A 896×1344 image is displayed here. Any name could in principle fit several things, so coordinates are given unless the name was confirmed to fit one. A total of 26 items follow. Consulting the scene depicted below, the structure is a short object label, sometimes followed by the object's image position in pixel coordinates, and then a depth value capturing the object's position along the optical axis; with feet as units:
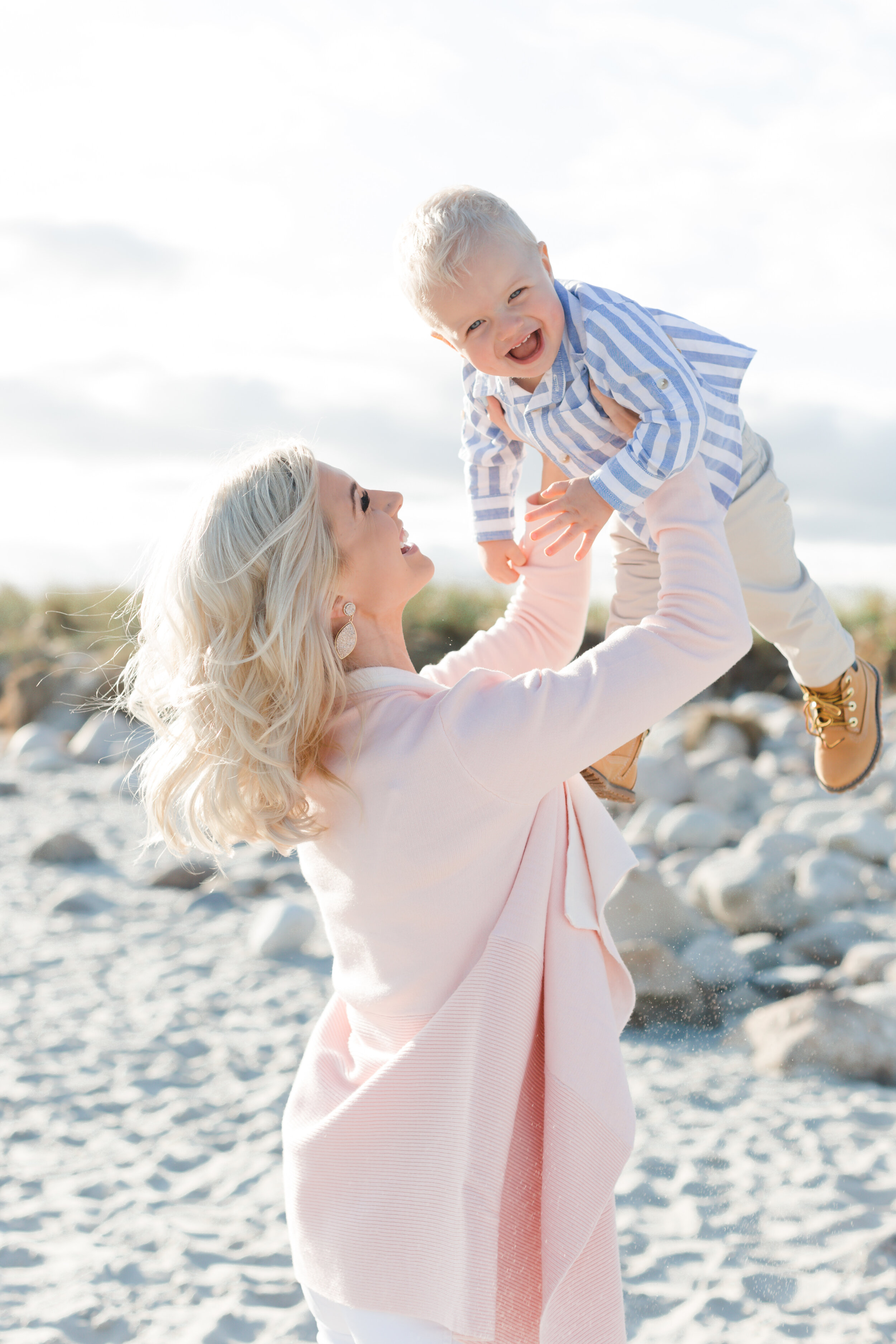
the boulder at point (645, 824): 23.73
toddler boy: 6.97
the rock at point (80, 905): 22.72
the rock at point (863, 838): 21.50
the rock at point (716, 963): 17.15
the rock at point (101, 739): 35.78
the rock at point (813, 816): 22.90
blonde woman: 5.86
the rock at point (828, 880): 19.40
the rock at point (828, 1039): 14.67
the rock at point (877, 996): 15.69
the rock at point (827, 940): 17.95
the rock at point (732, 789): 25.82
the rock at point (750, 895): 18.92
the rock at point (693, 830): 22.93
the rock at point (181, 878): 24.38
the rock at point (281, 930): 19.81
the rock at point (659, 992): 16.49
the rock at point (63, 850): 25.85
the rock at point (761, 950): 17.80
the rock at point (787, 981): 17.01
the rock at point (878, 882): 20.10
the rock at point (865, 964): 16.92
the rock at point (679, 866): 20.98
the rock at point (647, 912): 17.75
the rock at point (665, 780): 26.40
